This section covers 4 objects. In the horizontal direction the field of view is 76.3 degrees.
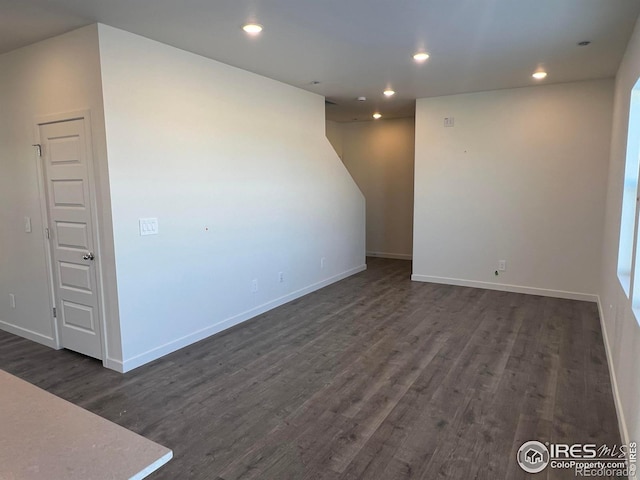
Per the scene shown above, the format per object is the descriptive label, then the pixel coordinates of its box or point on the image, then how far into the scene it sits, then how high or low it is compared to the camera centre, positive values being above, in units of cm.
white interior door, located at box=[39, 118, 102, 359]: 334 -31
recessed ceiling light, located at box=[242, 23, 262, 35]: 307 +128
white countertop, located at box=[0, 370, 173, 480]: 93 -62
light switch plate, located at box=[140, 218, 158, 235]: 341 -25
